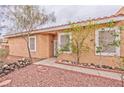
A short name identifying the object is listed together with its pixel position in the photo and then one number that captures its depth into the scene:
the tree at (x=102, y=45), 2.15
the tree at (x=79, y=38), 2.40
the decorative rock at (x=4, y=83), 1.82
